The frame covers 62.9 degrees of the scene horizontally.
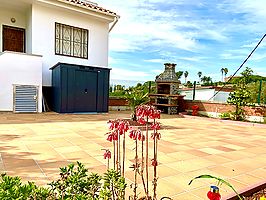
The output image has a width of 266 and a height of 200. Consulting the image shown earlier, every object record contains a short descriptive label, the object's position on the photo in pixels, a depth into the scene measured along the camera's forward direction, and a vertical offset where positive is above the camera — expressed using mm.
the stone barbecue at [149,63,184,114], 11625 +217
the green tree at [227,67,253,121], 9188 -71
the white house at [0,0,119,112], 8633 +2452
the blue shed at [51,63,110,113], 9016 +225
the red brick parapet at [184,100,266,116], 9031 -537
